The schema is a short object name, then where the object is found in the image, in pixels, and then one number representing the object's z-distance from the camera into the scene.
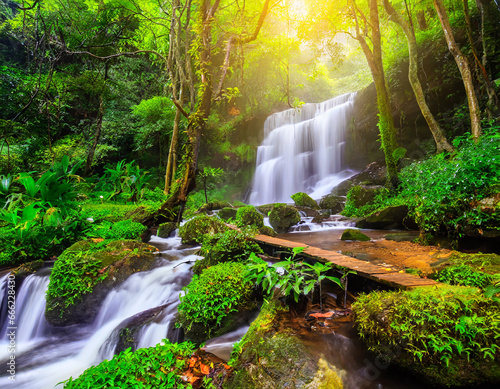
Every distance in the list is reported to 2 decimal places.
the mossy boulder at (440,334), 1.68
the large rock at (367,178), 12.65
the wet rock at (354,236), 5.87
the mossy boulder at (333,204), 10.77
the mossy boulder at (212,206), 11.88
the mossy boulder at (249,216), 7.89
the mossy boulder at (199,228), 5.79
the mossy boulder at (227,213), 9.53
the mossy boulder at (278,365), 1.75
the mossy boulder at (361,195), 9.60
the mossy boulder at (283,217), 8.83
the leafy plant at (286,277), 2.31
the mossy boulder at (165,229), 7.34
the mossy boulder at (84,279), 3.62
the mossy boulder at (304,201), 11.34
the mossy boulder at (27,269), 4.32
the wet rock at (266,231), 6.54
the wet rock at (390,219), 6.98
